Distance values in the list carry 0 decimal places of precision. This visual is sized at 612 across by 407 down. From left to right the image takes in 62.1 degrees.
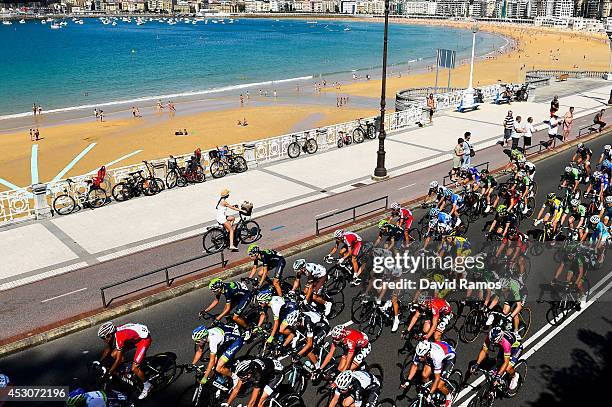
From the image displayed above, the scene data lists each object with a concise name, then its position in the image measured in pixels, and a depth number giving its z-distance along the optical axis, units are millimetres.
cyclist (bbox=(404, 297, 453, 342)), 9539
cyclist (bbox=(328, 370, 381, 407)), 7750
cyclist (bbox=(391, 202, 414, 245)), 13445
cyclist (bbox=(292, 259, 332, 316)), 10977
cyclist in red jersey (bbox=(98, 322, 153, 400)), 8898
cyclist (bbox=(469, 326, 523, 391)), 8867
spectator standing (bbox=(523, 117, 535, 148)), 24647
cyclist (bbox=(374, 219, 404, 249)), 13008
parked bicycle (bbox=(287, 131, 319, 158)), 24766
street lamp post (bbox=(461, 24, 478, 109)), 34794
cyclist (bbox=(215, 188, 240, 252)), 15102
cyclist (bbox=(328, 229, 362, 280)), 12266
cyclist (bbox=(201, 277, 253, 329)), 10188
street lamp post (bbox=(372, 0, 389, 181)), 21281
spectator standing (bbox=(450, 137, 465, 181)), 19922
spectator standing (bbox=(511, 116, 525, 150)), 24703
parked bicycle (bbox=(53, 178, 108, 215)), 18231
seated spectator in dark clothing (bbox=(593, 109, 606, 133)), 28530
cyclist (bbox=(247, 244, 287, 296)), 11789
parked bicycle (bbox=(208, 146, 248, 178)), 21827
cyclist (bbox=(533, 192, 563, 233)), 14249
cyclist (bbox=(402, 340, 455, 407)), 8320
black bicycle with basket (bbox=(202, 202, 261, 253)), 15258
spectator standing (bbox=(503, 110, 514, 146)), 25672
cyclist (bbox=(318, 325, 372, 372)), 8398
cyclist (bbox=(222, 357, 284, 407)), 8219
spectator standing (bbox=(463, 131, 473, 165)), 19953
